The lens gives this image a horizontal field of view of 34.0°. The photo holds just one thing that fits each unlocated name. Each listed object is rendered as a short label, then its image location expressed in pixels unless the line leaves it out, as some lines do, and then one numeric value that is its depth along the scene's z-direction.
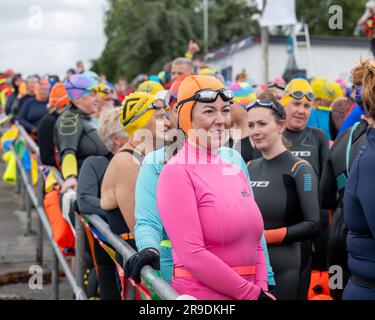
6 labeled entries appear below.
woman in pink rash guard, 2.58
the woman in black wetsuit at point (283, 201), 3.78
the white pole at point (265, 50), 16.79
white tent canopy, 13.47
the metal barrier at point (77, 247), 2.40
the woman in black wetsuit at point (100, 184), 4.07
